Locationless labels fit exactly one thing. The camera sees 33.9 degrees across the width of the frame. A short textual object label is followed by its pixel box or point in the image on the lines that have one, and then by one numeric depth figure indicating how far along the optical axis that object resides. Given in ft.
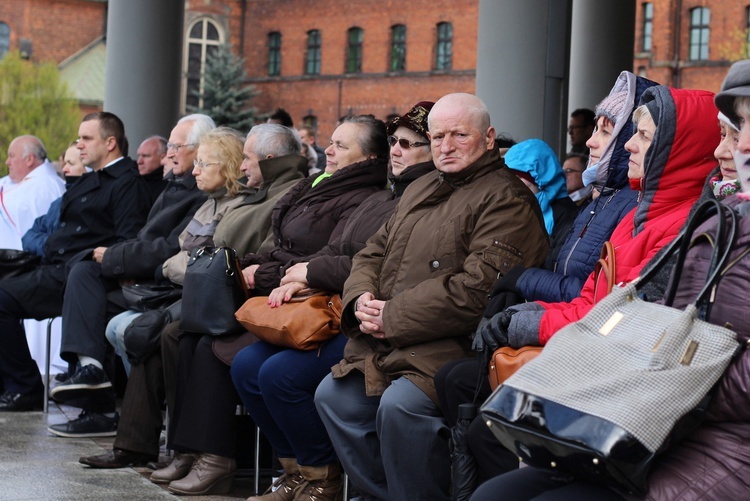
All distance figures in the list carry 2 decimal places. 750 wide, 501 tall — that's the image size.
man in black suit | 29.81
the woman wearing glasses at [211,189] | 25.46
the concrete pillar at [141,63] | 40.88
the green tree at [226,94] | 166.09
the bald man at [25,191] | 35.42
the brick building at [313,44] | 168.35
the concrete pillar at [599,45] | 47.50
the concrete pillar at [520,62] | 28.19
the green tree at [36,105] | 170.40
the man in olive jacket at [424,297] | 16.92
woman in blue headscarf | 21.65
